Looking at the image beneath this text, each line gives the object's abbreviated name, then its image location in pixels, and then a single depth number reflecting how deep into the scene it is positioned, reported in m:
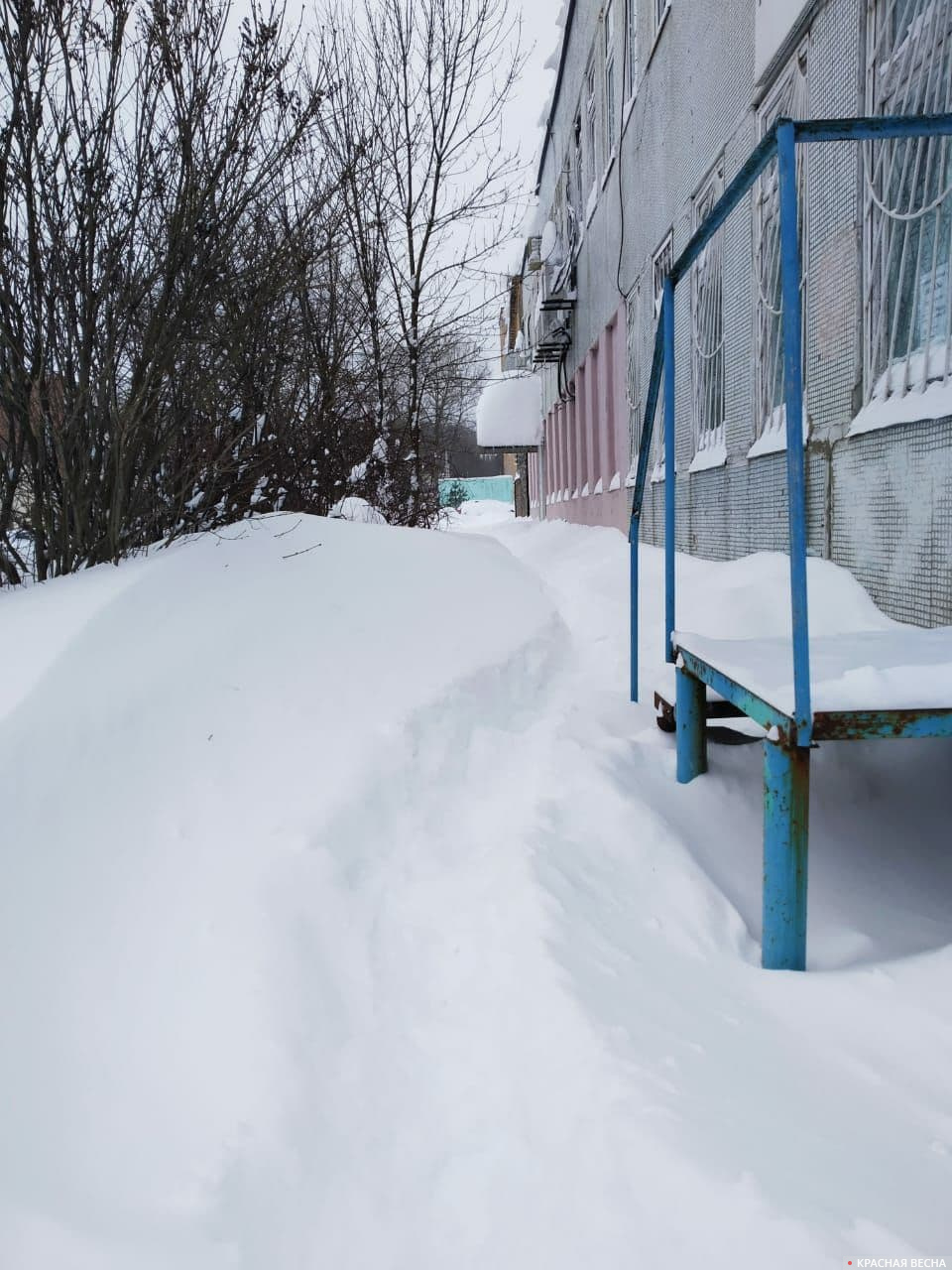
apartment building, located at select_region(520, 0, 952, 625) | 3.84
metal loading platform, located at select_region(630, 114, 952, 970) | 1.94
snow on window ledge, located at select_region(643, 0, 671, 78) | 8.05
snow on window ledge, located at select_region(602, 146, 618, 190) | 10.90
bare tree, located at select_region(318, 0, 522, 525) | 11.43
